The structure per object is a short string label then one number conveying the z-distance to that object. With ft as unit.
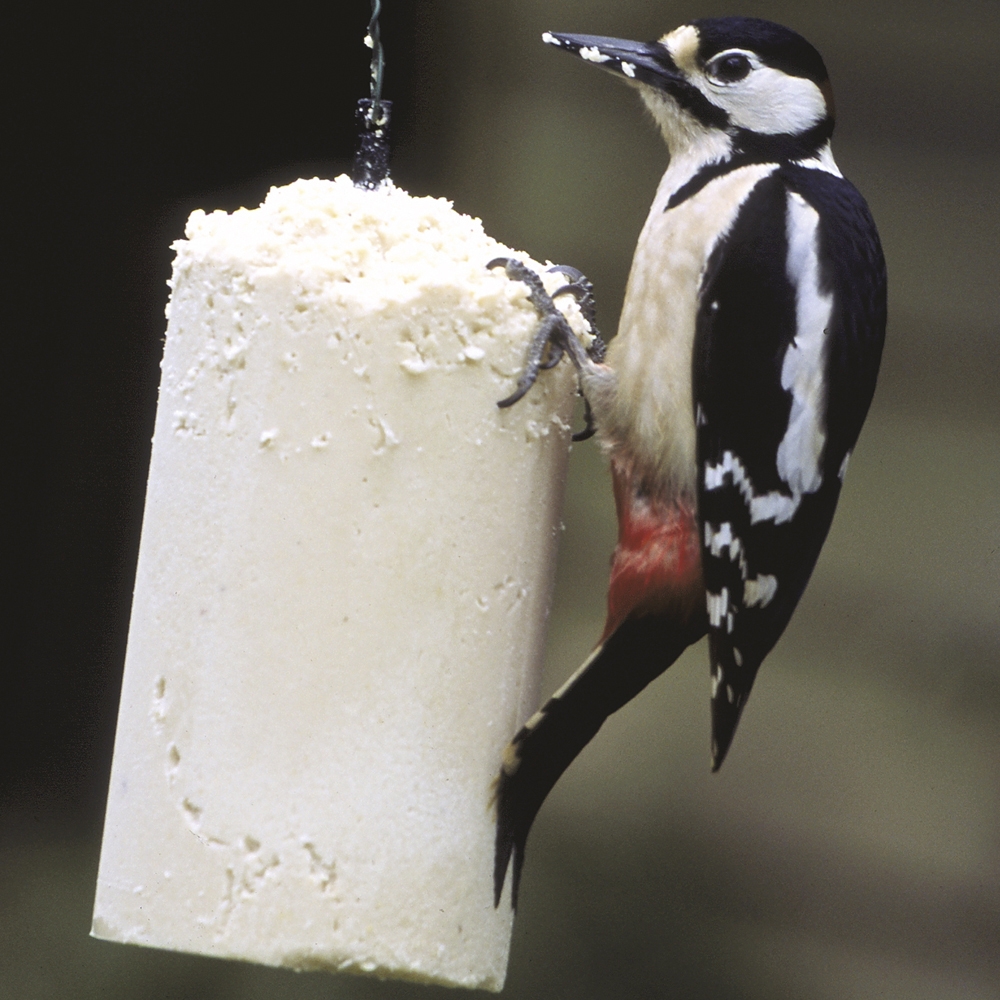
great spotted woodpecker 15.28
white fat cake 15.16
